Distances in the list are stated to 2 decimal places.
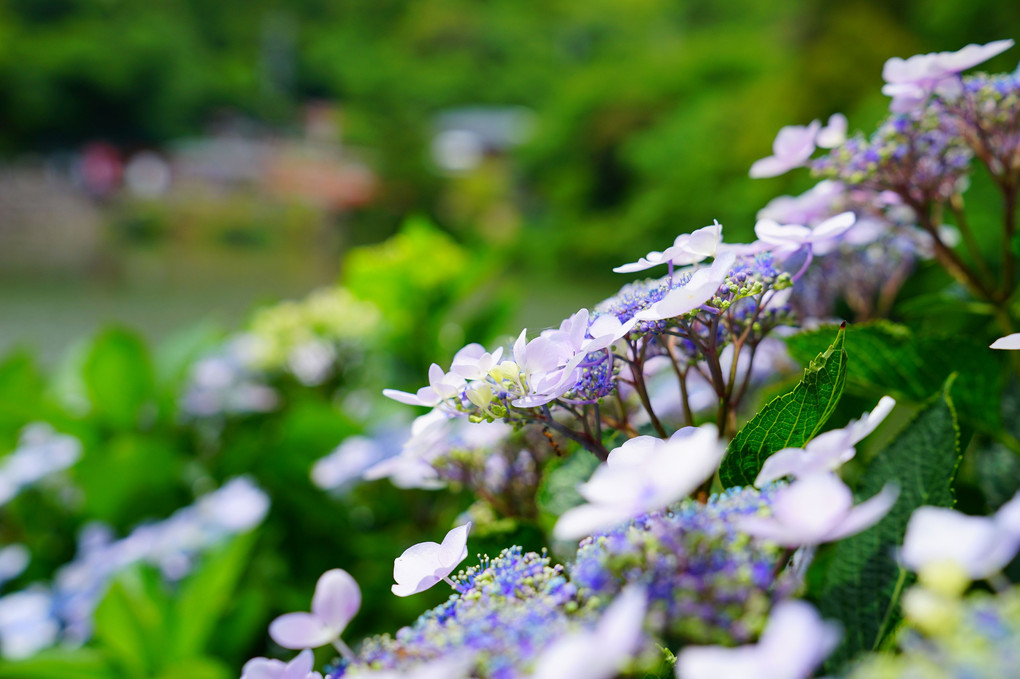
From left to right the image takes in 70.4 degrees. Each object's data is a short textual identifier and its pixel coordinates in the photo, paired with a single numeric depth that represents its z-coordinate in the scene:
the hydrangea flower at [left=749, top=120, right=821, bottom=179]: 0.31
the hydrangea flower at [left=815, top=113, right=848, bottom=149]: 0.31
